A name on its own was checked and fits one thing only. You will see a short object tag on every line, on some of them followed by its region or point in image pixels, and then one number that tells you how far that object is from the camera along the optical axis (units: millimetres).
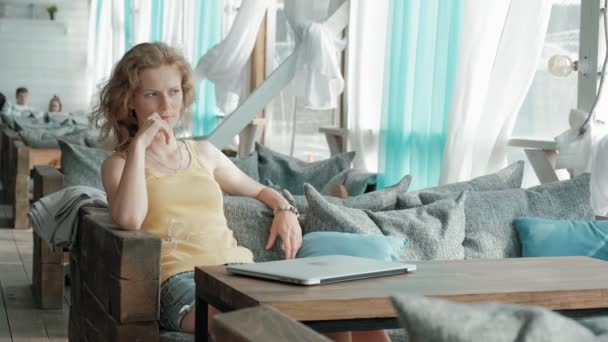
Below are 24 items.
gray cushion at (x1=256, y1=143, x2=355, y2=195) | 4664
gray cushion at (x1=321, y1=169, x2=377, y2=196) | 4184
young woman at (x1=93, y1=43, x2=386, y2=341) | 2482
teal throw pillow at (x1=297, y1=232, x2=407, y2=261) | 2764
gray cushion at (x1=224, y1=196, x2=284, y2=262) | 2906
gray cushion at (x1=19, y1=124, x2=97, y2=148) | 7660
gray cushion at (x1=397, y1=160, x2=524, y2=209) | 3227
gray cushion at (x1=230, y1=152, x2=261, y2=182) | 4766
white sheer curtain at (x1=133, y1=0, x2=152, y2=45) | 10023
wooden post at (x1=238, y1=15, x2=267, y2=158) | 6910
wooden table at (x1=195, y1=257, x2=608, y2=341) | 1777
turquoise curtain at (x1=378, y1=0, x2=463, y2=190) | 4281
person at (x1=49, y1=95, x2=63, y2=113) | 14000
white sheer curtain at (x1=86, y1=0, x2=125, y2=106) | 11484
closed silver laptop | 1918
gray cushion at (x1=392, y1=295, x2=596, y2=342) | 900
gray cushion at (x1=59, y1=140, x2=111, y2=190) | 4996
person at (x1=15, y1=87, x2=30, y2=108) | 13688
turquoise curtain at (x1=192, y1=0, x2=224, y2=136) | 7816
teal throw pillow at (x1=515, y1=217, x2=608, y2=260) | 3043
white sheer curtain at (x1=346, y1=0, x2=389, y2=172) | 4871
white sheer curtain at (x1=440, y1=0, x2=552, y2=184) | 3656
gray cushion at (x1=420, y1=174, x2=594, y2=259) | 3141
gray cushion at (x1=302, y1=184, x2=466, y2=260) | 2918
